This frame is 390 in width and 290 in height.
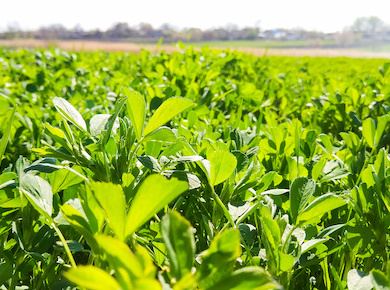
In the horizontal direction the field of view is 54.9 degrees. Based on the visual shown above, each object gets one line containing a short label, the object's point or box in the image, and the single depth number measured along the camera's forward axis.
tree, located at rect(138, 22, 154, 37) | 46.84
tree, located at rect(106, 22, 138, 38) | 45.38
